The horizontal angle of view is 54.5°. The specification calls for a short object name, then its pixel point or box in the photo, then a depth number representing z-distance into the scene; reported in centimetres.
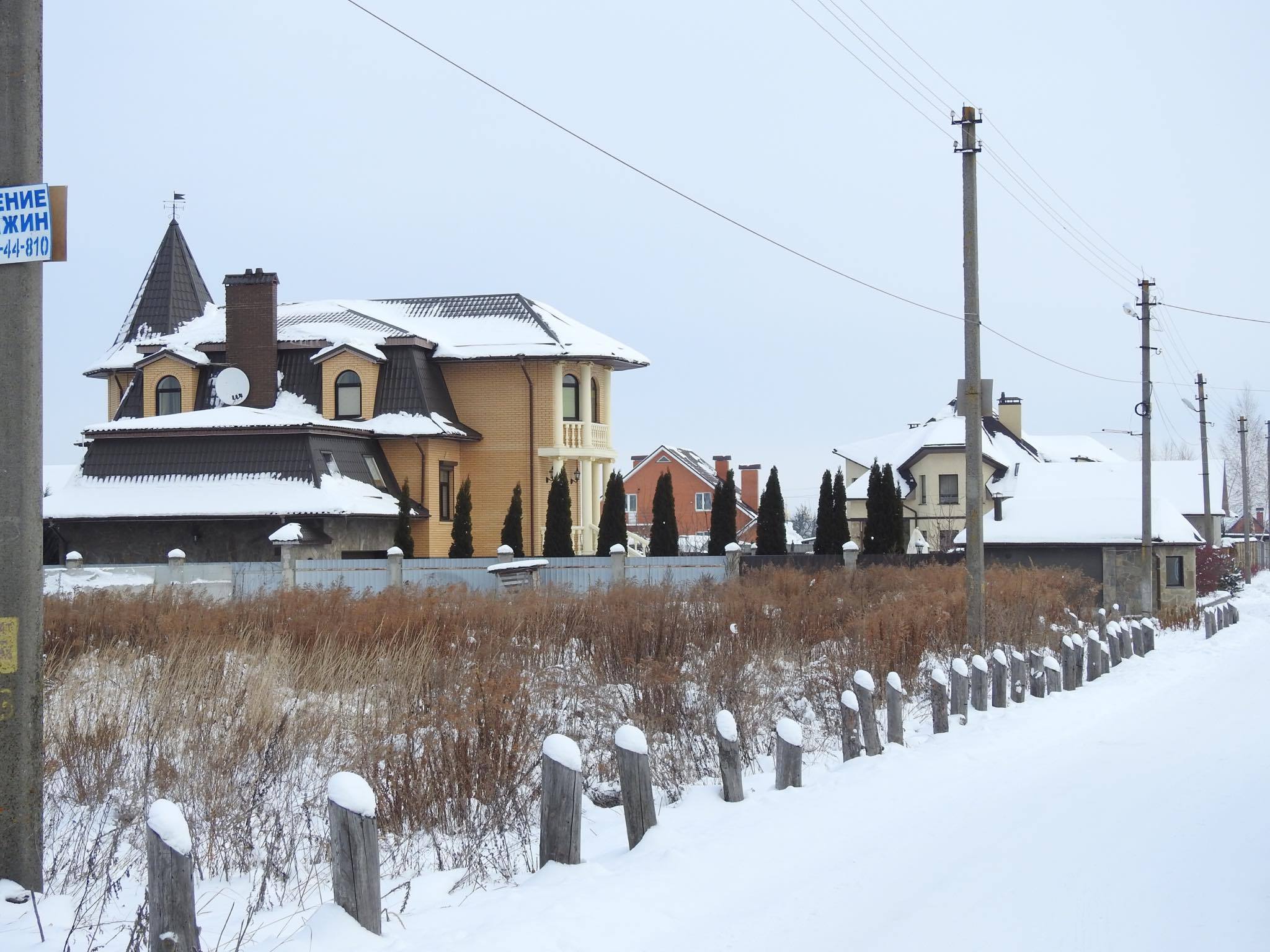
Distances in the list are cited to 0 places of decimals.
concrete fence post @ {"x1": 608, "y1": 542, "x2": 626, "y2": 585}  2564
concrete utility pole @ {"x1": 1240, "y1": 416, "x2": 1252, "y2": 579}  6379
